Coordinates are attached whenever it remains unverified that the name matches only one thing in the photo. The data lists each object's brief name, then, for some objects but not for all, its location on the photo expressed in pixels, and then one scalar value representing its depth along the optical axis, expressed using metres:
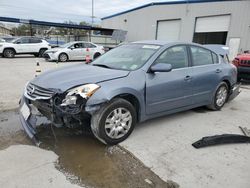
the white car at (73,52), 15.27
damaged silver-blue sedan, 3.17
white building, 17.88
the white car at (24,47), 16.50
